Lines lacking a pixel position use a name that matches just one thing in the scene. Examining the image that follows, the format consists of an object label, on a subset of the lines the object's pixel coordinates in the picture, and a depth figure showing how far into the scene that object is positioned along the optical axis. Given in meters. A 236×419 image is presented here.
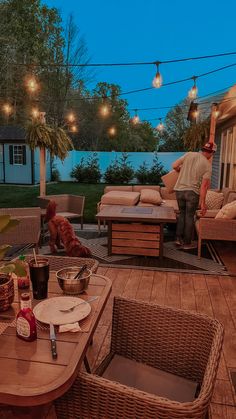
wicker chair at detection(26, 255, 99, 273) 2.41
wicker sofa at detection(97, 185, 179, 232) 6.12
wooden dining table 1.03
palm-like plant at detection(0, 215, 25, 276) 1.32
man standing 4.94
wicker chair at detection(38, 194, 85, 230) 5.92
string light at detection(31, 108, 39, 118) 6.26
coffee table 4.63
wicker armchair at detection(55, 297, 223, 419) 1.09
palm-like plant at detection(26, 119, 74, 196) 6.09
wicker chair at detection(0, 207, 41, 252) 4.34
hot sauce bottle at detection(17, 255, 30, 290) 1.71
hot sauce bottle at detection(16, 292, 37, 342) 1.28
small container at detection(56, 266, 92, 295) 1.66
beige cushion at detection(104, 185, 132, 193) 7.06
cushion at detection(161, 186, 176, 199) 6.96
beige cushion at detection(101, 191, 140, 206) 6.11
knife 1.20
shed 14.08
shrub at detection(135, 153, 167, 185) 13.47
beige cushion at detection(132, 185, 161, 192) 7.14
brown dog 3.67
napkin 1.35
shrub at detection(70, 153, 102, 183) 14.32
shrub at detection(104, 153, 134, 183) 13.72
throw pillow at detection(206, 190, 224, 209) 5.87
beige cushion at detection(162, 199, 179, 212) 6.08
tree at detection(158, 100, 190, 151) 27.25
